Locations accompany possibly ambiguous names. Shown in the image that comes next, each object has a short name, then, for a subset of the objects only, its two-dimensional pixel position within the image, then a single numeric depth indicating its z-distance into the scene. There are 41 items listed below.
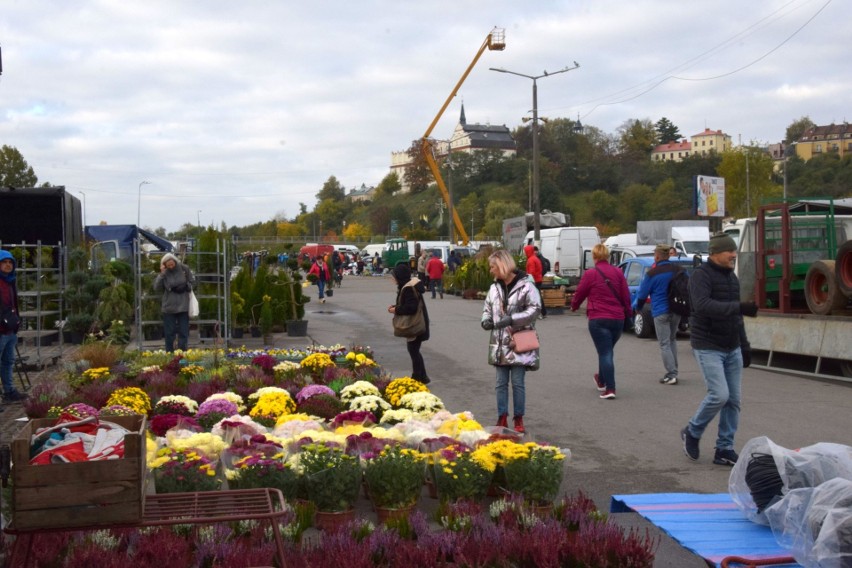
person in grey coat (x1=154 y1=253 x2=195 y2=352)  15.11
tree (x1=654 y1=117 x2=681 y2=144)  177.75
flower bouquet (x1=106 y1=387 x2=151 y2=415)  9.07
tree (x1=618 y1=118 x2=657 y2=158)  150.12
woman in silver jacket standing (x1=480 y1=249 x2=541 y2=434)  9.10
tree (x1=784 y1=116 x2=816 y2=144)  144.88
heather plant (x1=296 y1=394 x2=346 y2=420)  9.00
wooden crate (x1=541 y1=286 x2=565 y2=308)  27.50
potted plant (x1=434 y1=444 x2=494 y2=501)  6.45
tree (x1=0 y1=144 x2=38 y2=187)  72.06
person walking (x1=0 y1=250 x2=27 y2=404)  11.45
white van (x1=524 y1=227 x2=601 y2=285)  34.97
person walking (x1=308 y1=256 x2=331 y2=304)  32.69
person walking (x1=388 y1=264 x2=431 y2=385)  12.61
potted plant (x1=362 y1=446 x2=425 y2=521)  6.24
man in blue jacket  13.08
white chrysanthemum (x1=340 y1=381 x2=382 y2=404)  9.68
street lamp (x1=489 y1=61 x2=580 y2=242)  35.12
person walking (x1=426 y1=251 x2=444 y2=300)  35.69
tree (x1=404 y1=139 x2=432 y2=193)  151.32
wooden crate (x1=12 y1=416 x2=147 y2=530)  3.77
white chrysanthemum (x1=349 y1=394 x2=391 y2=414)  9.12
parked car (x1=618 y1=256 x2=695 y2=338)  19.75
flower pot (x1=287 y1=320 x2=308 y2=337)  20.91
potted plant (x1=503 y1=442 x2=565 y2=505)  6.43
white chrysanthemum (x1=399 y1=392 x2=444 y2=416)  9.08
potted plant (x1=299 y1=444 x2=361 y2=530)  6.14
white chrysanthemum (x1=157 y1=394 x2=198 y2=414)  9.26
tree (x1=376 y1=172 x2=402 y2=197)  167.12
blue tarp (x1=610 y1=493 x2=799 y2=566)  4.72
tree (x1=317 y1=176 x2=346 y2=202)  186.82
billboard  35.91
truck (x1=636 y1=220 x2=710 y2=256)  32.59
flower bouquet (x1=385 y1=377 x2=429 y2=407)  9.70
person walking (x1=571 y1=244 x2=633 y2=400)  11.89
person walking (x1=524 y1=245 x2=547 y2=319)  26.06
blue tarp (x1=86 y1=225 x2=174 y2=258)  33.50
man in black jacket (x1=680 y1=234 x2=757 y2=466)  7.80
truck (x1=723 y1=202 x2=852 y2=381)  13.59
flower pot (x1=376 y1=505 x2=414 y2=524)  6.07
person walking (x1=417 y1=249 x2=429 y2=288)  38.55
